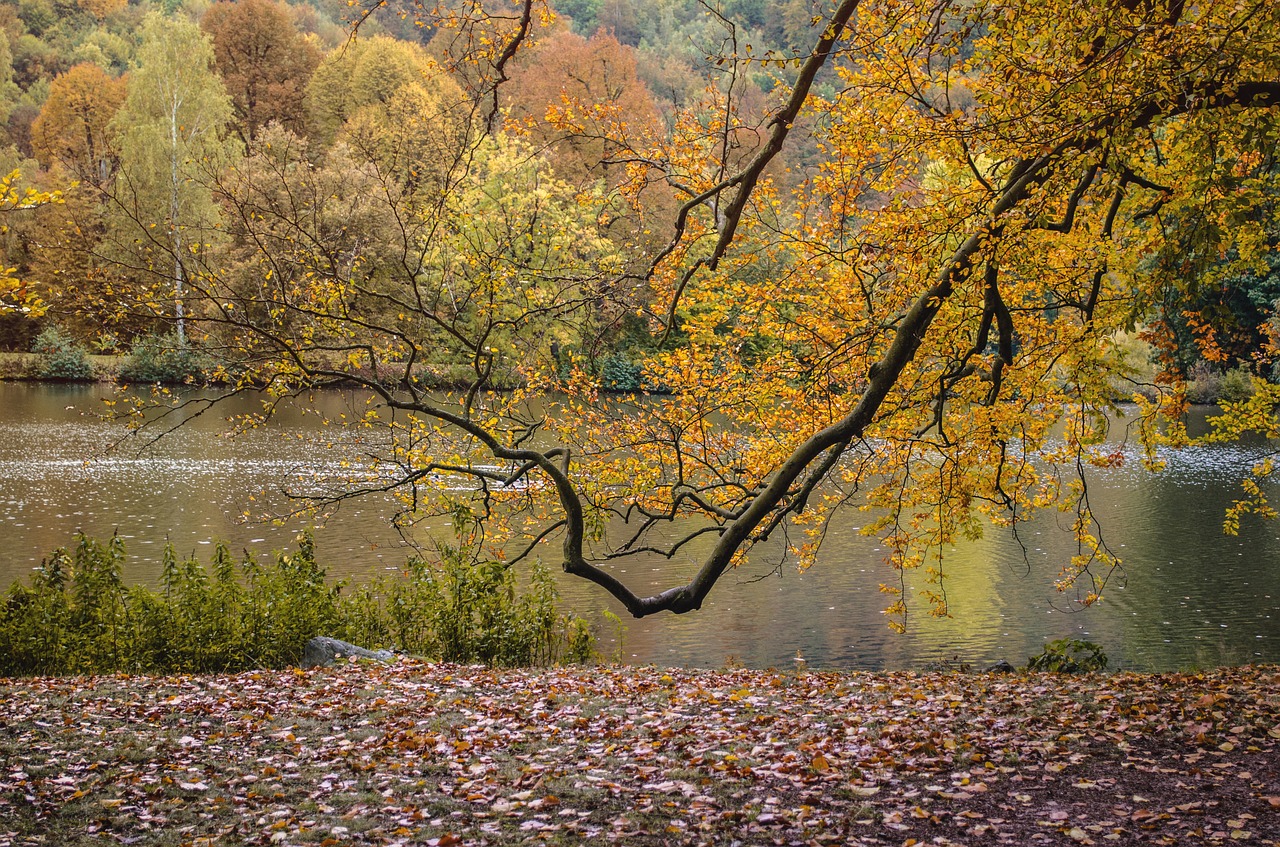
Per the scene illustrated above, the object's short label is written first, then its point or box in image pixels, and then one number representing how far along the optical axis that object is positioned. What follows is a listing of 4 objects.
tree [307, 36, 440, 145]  47.28
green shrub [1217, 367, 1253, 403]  32.17
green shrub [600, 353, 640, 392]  37.09
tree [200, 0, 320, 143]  48.88
